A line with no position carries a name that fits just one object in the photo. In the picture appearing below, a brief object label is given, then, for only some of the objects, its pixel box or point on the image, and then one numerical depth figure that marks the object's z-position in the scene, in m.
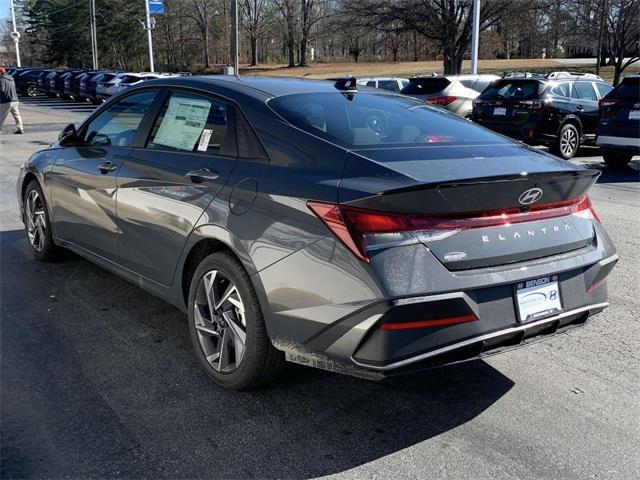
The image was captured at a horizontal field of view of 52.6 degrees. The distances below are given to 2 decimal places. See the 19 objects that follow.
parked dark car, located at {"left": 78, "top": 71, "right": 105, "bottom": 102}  30.42
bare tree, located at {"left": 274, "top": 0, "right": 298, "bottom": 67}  71.75
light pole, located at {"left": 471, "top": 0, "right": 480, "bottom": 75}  25.28
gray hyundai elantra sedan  2.75
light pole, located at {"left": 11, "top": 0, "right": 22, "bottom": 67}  57.24
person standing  16.58
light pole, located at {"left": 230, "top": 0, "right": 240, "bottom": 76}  30.56
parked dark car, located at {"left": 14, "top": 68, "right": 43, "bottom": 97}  38.47
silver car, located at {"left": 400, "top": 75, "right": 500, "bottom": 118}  16.55
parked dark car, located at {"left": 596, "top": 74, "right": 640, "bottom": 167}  11.01
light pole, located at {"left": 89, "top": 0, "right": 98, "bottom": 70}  49.19
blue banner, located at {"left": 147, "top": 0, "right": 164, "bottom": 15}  36.66
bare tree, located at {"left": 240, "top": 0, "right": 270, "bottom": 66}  75.94
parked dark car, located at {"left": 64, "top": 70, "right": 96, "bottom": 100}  32.31
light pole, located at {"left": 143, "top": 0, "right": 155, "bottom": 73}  38.07
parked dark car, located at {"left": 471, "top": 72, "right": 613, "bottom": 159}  13.10
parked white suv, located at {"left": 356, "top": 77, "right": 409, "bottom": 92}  20.89
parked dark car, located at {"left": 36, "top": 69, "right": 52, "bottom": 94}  36.62
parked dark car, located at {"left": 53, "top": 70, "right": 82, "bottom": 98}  33.88
